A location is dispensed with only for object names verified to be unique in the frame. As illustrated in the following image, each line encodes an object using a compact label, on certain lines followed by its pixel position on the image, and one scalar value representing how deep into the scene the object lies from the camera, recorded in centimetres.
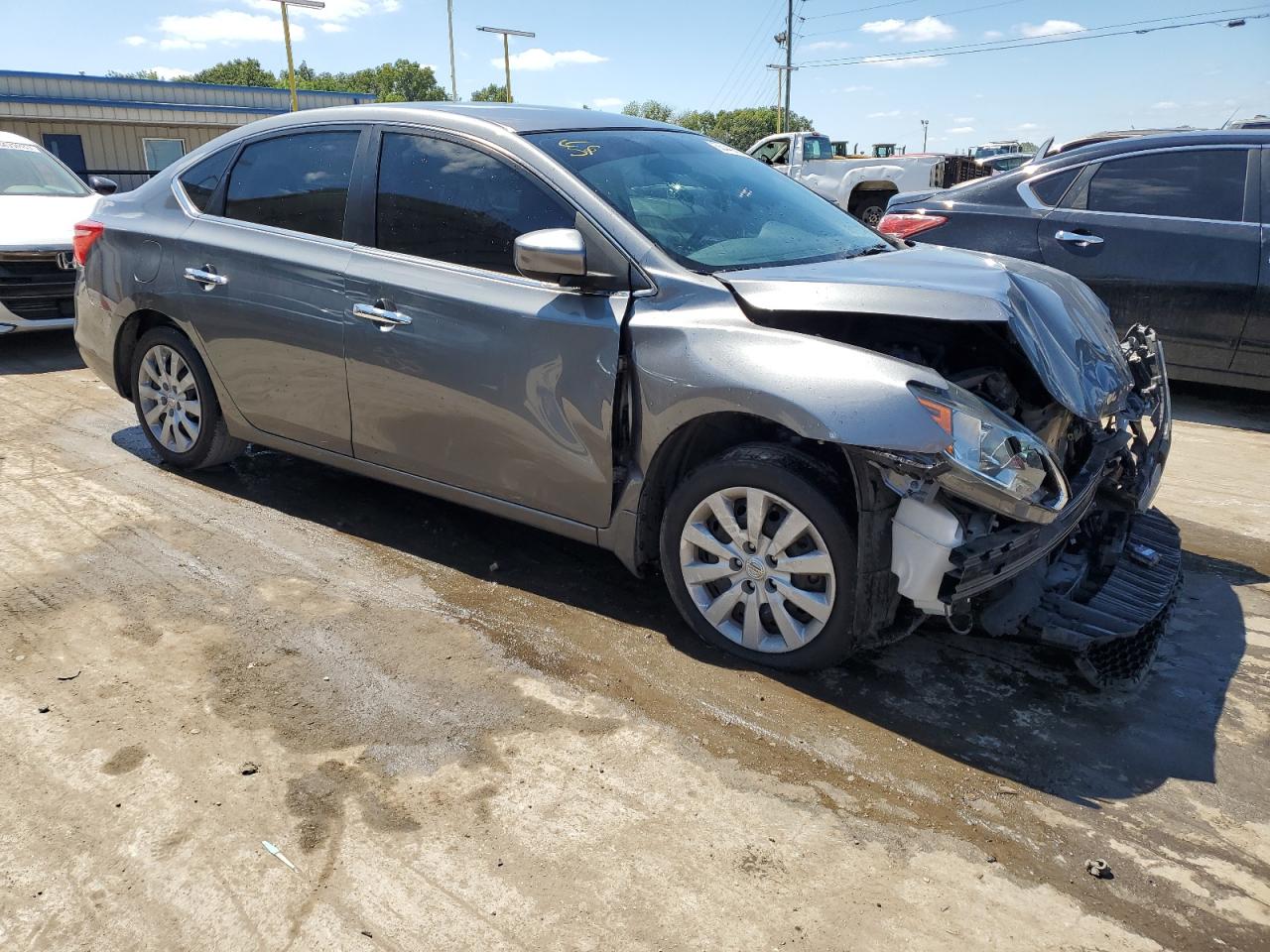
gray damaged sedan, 290
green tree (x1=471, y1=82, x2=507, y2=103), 10961
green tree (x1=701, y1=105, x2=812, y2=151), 11225
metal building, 2914
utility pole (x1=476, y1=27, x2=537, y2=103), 3384
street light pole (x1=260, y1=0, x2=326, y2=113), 2530
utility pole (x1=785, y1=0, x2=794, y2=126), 5353
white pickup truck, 1812
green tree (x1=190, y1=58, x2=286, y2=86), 11088
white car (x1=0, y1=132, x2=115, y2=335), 746
